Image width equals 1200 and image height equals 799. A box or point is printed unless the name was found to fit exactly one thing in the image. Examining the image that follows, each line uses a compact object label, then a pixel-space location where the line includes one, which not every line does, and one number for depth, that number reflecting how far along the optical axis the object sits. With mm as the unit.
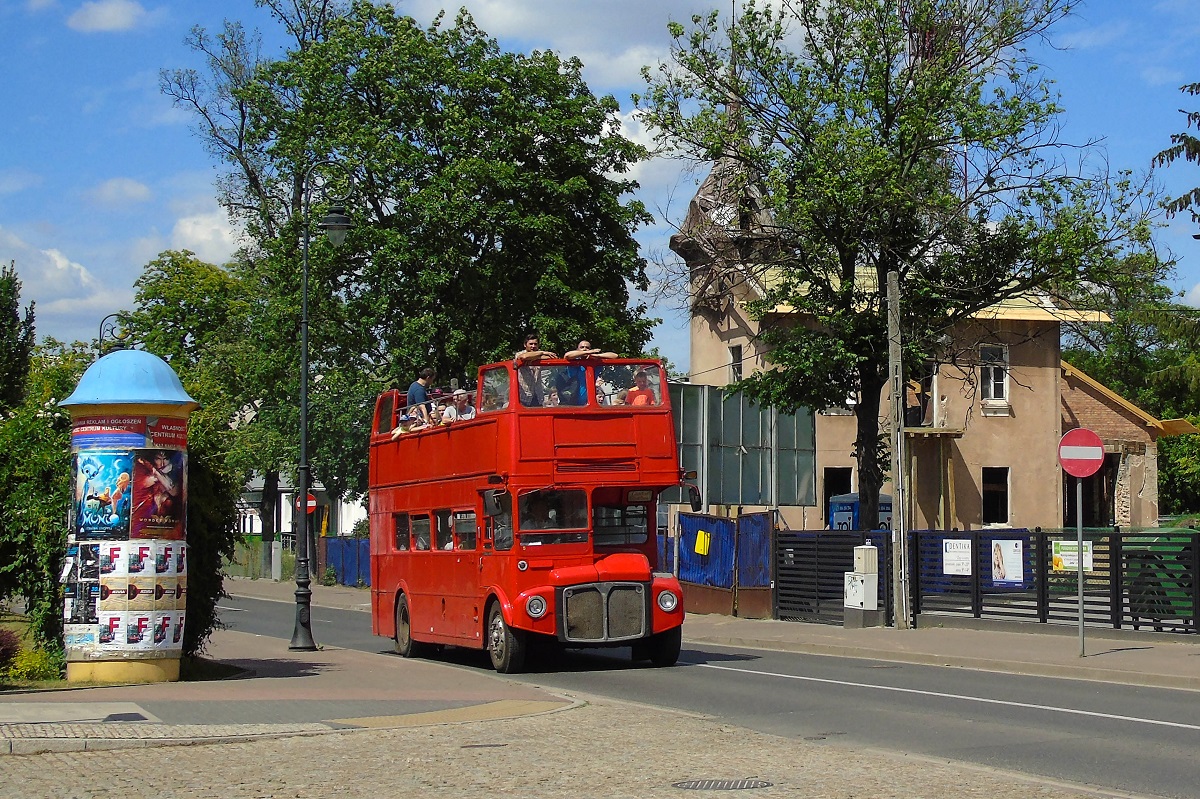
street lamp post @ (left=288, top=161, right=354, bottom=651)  23781
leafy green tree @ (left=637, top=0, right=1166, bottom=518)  30844
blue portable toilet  43000
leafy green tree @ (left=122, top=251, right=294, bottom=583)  53938
